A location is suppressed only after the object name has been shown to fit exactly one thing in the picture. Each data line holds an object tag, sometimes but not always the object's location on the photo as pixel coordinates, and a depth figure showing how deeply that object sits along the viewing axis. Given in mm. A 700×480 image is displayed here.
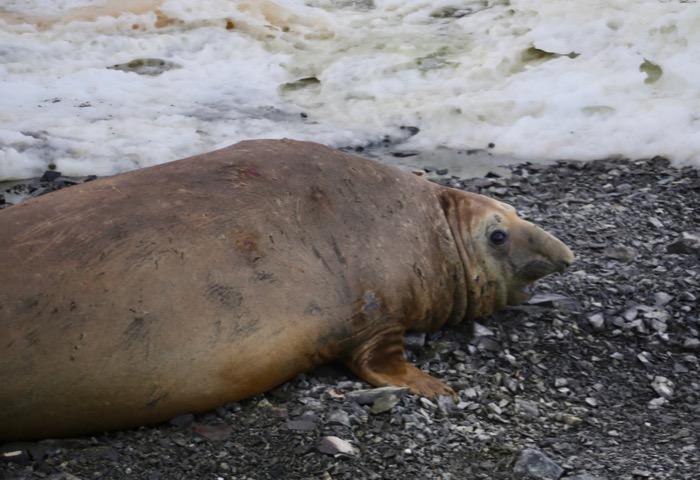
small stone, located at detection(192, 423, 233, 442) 6609
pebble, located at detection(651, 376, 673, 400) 7707
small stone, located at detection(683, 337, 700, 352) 8258
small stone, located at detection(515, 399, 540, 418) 7305
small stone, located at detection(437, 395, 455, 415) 7195
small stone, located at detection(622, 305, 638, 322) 8570
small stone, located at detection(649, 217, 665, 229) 10265
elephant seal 6344
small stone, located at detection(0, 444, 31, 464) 6195
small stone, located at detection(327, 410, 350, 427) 6797
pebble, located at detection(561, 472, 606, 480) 6437
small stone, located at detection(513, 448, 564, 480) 6434
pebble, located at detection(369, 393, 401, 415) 7008
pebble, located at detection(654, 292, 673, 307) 8789
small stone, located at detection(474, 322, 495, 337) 8344
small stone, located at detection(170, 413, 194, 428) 6672
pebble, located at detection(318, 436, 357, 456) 6480
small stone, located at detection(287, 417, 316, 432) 6711
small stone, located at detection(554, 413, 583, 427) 7265
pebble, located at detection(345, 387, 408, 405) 7094
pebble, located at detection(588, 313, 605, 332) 8484
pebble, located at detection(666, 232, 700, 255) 9680
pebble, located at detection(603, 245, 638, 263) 9617
